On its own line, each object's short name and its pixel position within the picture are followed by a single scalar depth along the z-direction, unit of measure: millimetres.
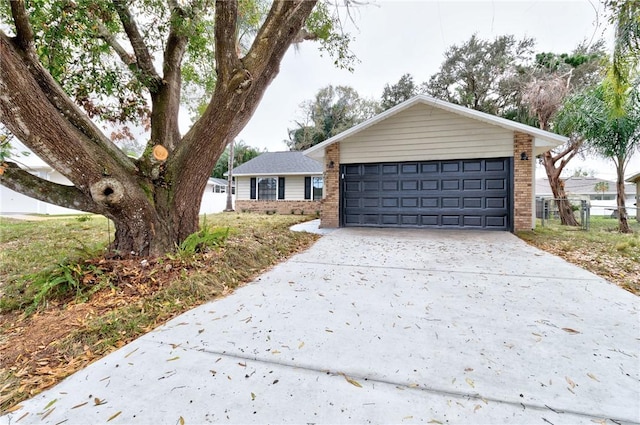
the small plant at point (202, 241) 3793
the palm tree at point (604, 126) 7902
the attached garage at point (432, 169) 7359
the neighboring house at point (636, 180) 15612
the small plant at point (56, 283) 2962
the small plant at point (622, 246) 5155
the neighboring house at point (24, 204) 15688
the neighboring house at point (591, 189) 28797
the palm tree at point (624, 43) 3982
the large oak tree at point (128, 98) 2982
